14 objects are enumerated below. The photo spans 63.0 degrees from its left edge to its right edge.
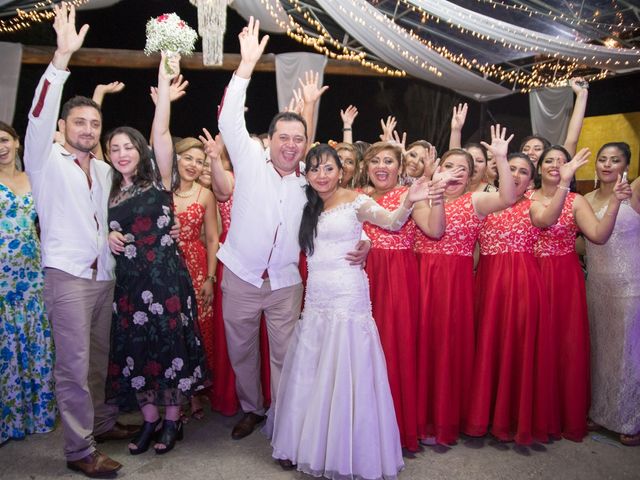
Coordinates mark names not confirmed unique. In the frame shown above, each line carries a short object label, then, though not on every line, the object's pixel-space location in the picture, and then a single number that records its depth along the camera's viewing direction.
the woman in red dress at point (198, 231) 3.39
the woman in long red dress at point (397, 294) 2.93
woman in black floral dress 2.74
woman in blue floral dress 2.90
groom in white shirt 2.77
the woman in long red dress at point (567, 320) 3.12
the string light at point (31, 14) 5.68
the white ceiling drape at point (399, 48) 5.34
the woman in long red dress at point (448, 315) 3.00
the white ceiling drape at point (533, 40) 4.78
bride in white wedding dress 2.47
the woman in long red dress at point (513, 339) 3.03
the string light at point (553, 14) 5.42
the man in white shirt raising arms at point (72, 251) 2.56
